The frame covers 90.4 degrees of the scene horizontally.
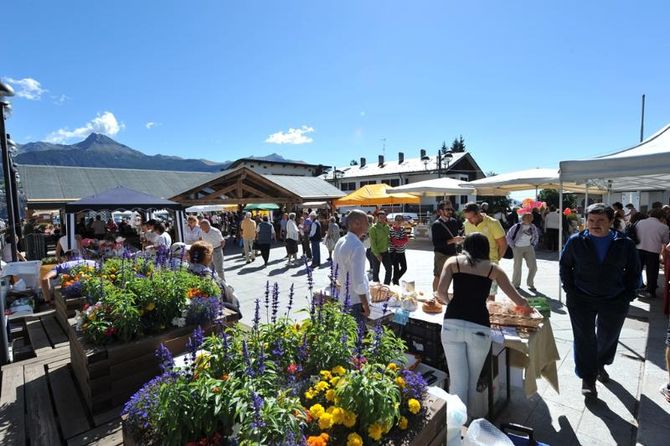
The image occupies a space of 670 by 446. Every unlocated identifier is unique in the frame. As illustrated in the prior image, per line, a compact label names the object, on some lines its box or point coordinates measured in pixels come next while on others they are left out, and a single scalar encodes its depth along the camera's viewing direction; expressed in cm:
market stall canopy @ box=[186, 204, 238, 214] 2368
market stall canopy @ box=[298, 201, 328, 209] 2215
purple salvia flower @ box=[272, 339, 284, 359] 180
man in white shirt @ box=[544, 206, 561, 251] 1198
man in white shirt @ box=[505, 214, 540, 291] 696
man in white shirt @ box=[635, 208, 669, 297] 633
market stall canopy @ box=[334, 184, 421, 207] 1566
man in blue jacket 309
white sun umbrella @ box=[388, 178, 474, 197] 1397
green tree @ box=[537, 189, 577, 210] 2686
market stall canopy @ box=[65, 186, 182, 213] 784
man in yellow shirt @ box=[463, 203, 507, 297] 510
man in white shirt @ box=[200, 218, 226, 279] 732
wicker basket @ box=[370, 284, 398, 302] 390
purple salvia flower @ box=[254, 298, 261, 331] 189
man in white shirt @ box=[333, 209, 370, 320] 320
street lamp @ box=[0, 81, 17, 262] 664
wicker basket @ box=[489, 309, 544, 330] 304
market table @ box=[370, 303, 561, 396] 294
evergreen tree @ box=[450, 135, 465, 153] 6066
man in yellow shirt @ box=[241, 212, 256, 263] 1093
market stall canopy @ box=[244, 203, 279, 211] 2039
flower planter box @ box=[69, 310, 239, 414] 255
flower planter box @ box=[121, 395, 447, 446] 160
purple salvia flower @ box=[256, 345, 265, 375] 161
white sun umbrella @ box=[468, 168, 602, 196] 1041
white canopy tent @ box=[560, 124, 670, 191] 432
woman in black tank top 257
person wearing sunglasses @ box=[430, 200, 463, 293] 559
